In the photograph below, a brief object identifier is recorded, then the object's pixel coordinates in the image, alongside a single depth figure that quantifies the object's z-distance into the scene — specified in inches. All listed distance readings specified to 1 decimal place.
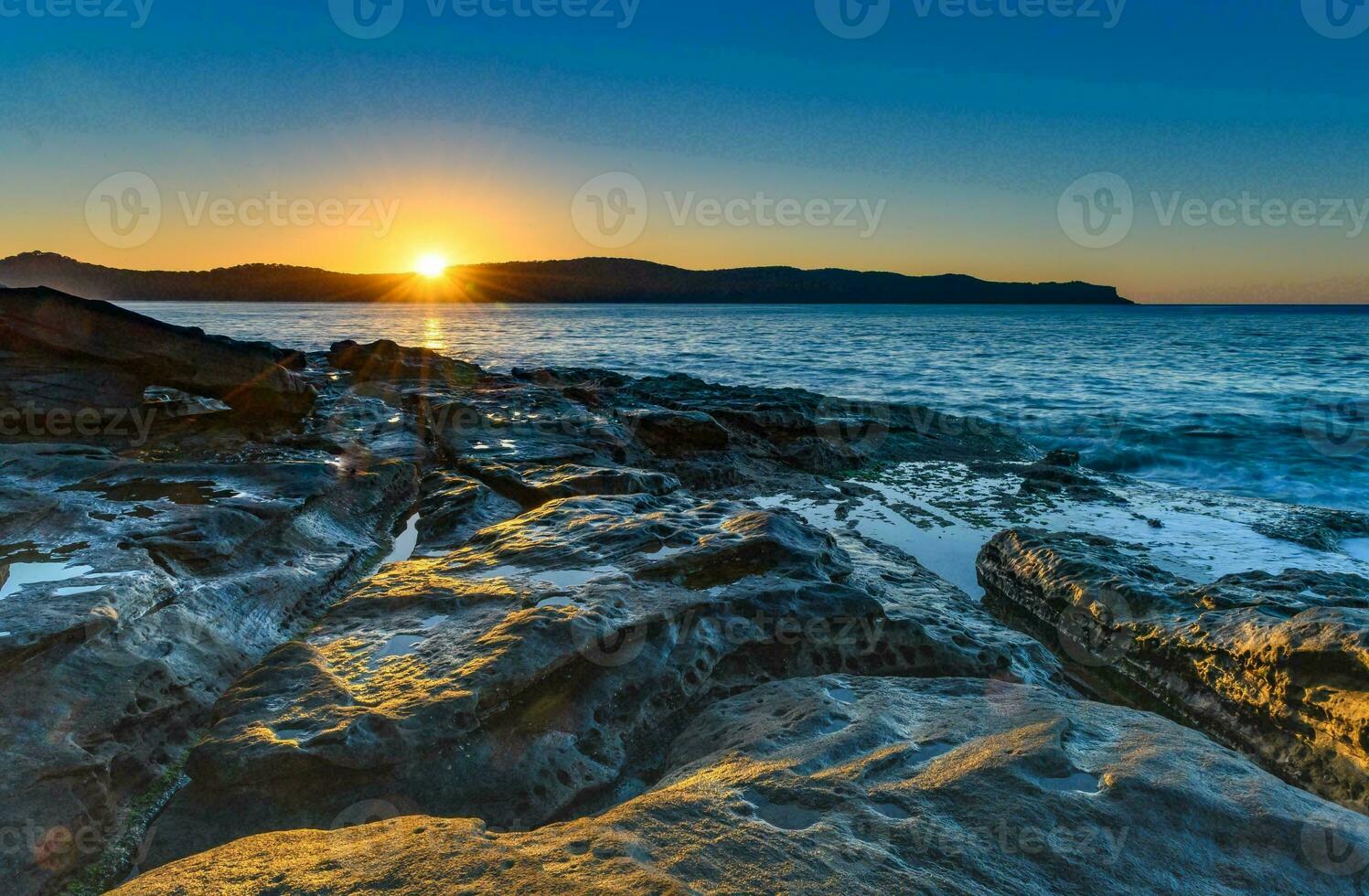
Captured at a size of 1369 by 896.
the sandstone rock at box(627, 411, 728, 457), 395.9
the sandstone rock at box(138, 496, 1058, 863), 115.9
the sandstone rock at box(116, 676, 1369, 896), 79.6
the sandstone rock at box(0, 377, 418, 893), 111.6
